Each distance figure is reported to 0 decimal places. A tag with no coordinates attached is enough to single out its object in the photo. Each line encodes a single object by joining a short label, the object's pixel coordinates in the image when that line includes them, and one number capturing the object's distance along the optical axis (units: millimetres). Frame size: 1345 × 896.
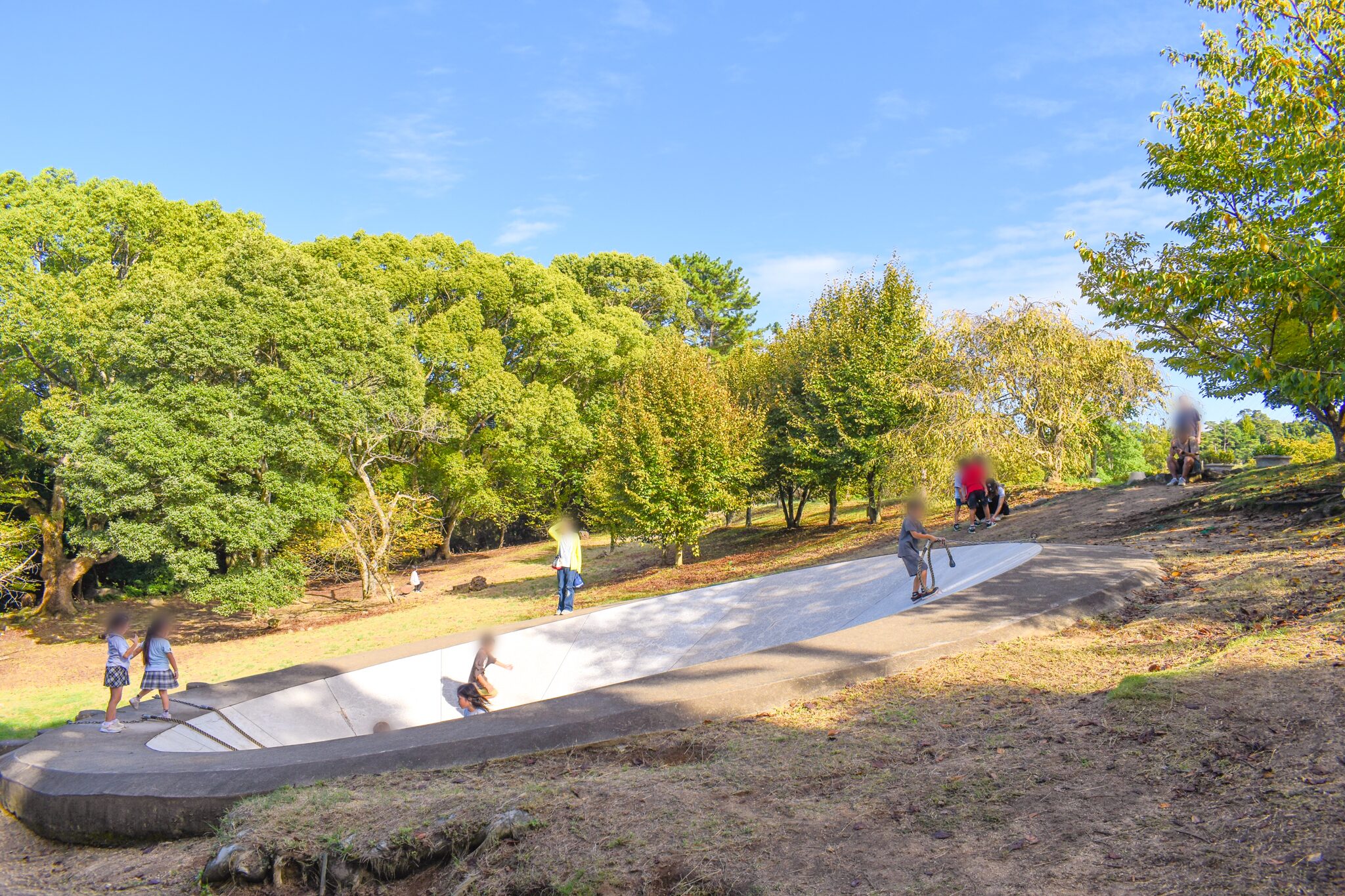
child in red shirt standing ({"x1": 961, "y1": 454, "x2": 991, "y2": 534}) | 17109
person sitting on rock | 17281
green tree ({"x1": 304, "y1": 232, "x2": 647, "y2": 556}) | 28422
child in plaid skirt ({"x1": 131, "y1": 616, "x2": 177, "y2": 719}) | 8875
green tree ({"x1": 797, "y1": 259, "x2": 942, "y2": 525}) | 22719
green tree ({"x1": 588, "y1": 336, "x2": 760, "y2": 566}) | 22391
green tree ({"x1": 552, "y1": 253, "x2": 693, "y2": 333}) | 41500
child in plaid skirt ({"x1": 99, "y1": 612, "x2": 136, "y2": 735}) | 7977
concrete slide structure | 5598
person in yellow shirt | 14117
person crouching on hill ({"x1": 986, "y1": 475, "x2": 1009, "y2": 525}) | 17609
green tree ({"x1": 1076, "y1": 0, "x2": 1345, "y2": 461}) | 8727
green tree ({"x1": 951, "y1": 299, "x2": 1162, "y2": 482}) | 21125
